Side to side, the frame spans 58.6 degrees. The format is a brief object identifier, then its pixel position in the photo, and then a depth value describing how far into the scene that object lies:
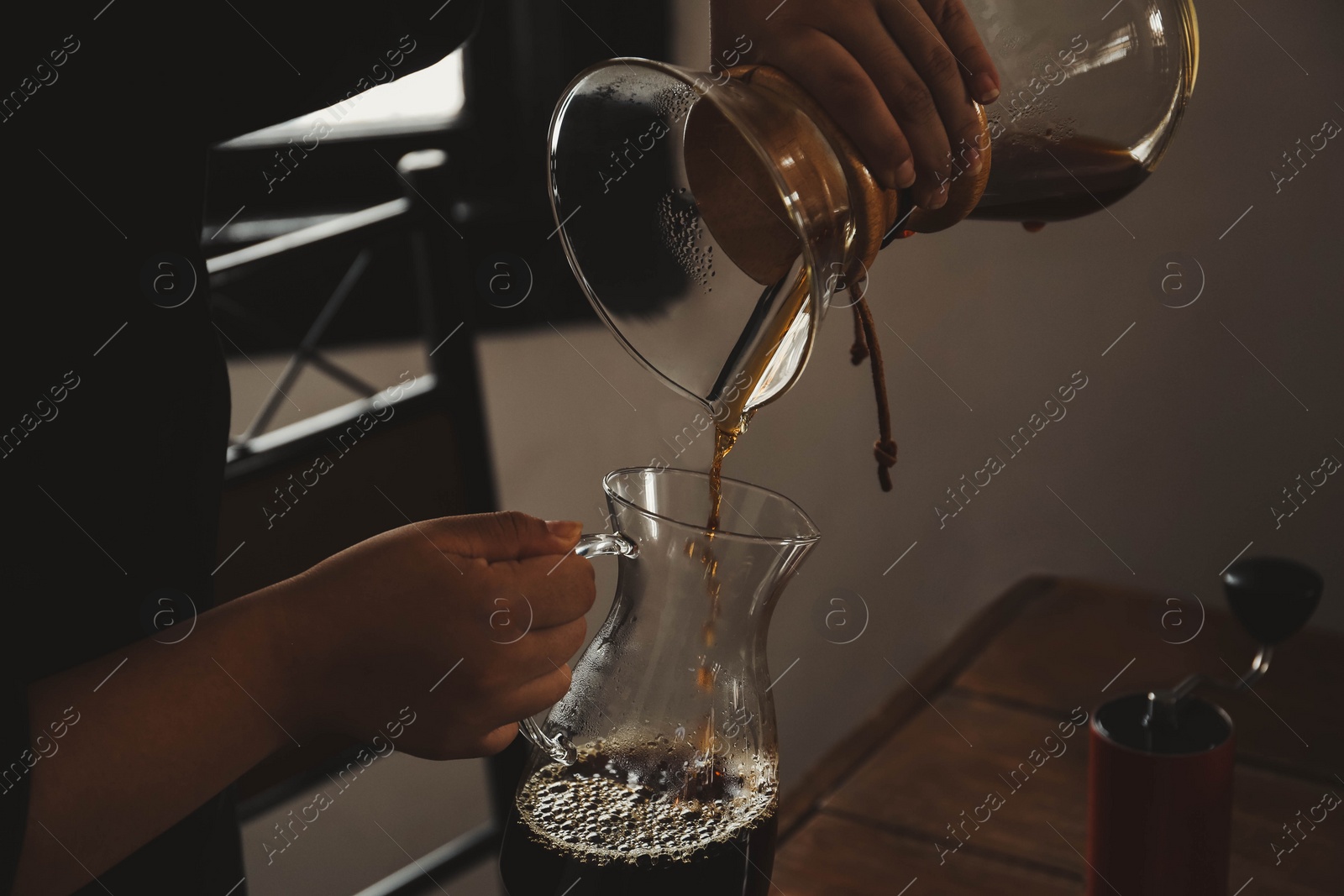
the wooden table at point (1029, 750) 0.79
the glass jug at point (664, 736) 0.51
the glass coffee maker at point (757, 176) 0.52
